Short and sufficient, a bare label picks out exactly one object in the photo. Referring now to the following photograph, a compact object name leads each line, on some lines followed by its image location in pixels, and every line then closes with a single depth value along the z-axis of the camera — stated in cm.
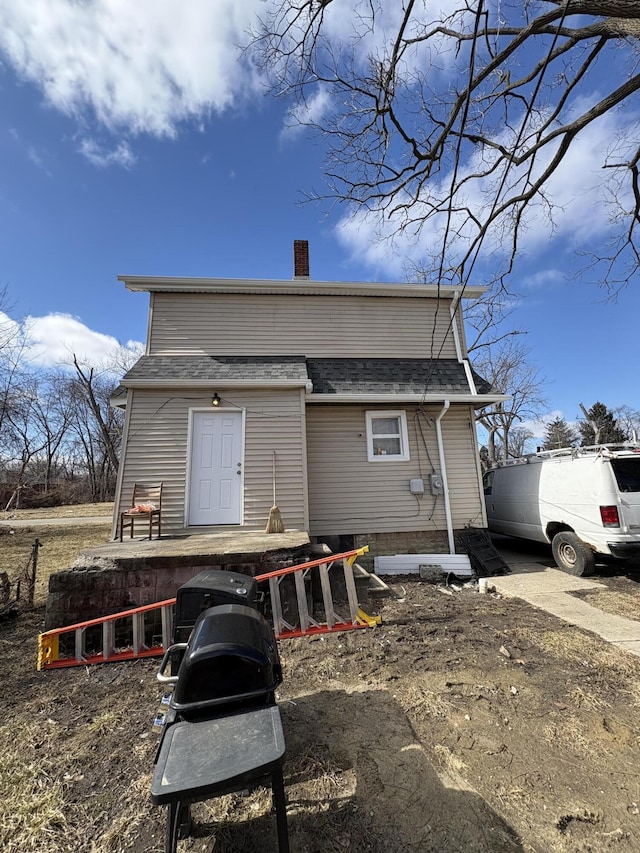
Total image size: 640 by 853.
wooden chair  584
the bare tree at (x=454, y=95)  342
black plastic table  115
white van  533
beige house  637
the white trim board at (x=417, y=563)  641
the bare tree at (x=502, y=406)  1922
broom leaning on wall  578
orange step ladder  342
